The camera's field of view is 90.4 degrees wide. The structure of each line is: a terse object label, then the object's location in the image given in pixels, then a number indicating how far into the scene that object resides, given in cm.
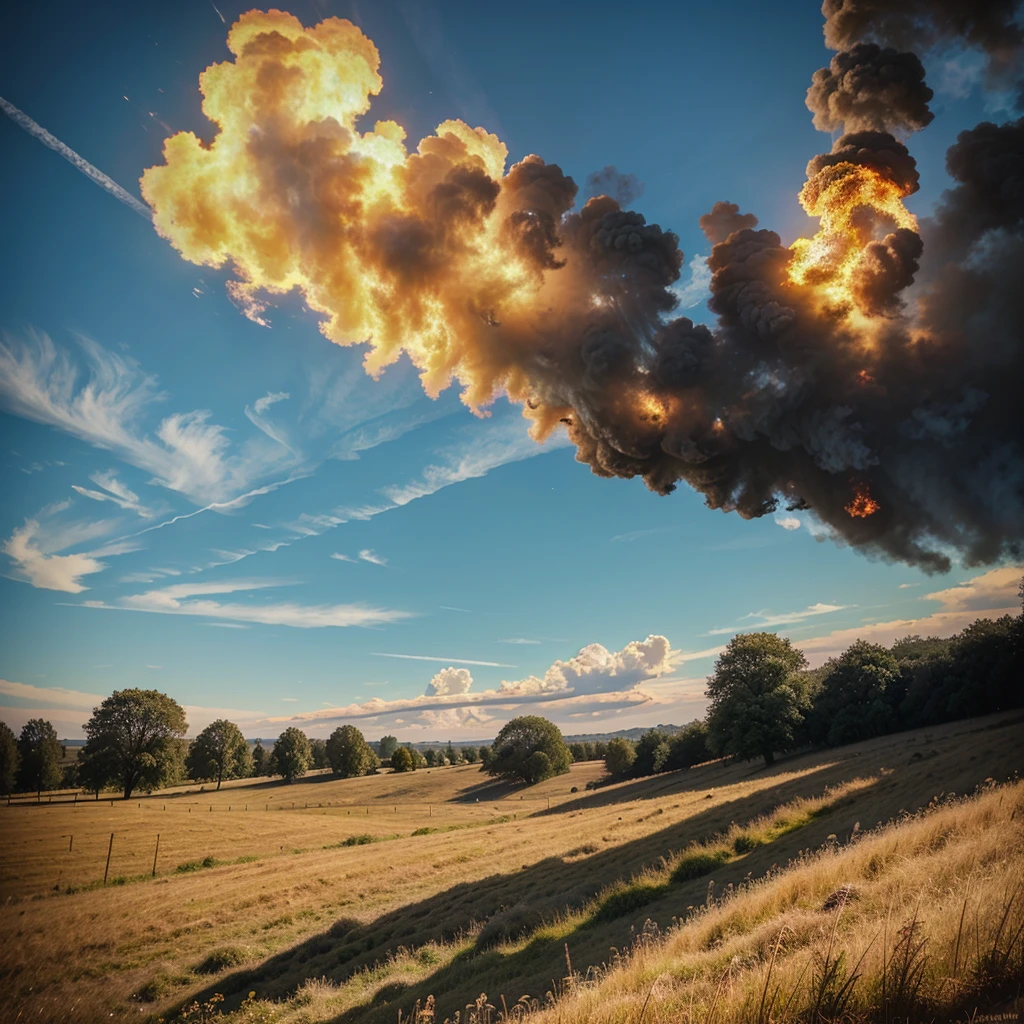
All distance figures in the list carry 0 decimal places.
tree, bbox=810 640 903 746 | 6150
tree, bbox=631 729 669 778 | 9239
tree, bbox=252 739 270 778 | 12328
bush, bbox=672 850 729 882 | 1978
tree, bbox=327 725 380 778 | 11094
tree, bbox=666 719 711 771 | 8412
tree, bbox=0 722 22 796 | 7006
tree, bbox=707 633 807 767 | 5403
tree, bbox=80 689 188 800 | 6581
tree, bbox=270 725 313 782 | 10525
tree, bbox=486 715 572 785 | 9838
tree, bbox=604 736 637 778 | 9750
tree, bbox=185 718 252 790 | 9538
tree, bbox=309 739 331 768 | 12538
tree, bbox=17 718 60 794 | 7938
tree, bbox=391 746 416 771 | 12625
